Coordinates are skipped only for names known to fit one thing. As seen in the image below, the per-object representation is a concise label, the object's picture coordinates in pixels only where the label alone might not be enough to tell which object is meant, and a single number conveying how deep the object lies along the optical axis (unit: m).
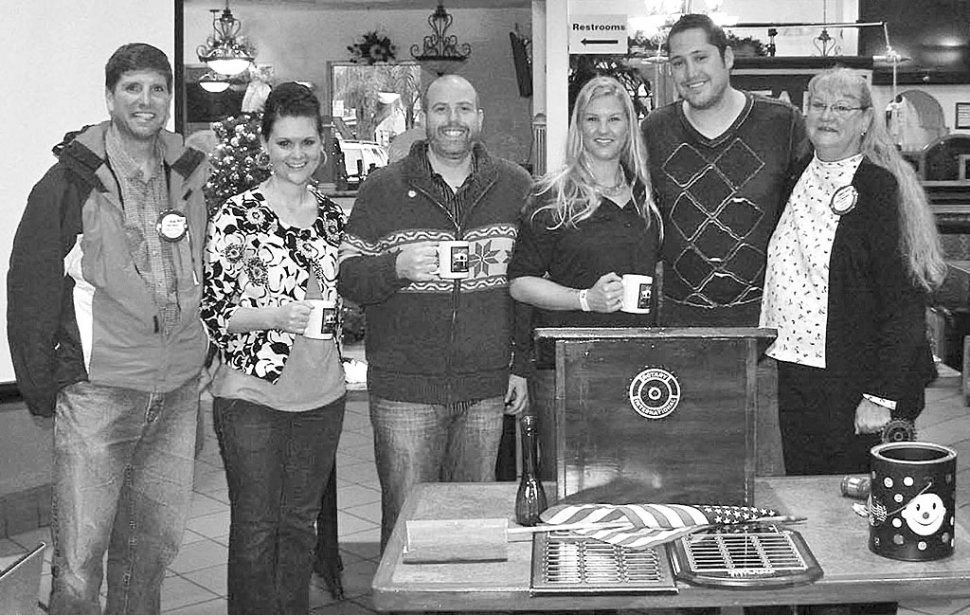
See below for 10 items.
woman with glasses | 3.13
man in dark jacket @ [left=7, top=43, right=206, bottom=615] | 3.20
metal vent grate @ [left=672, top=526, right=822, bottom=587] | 2.15
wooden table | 2.13
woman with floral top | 3.28
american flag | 2.35
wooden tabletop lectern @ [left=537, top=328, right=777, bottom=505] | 2.43
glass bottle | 2.49
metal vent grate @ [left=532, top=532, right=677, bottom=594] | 2.14
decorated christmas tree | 4.97
